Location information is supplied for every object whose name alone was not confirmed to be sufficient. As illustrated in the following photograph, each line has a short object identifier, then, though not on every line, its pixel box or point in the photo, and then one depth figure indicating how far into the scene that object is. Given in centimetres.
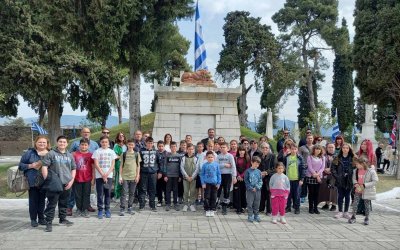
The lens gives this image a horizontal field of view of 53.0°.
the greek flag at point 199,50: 1566
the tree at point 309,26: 3603
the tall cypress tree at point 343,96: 4247
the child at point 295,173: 862
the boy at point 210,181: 828
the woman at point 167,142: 952
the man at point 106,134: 900
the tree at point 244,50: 3538
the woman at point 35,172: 695
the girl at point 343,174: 840
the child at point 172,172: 902
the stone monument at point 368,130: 2527
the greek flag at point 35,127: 1860
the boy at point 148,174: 870
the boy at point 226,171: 853
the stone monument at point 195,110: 1402
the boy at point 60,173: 688
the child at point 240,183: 872
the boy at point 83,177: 798
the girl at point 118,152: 867
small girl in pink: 770
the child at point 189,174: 884
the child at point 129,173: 834
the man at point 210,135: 1028
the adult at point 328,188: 903
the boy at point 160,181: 906
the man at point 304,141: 988
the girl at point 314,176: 874
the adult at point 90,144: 840
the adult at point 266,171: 857
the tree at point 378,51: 1471
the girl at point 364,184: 769
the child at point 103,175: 788
